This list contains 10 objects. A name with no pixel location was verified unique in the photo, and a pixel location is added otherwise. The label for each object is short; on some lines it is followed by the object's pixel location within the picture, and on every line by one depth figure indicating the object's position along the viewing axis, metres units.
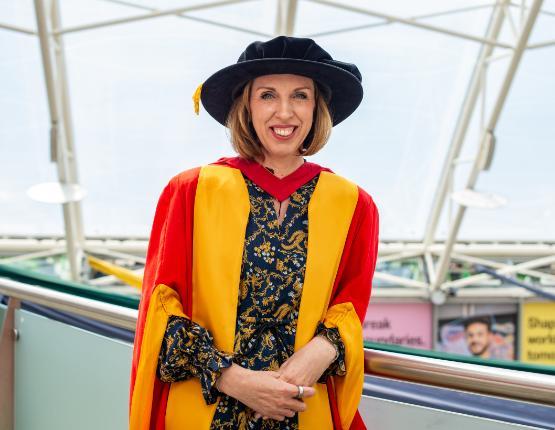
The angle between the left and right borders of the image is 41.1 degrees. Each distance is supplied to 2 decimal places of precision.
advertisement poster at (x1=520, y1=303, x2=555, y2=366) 9.77
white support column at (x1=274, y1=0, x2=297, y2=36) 6.29
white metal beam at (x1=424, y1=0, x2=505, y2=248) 7.32
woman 1.39
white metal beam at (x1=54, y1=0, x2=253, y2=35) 6.39
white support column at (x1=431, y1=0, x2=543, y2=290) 6.60
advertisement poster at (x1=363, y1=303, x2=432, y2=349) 9.38
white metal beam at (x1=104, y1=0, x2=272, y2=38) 6.77
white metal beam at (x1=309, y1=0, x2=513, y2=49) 6.50
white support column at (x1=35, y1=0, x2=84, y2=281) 6.27
